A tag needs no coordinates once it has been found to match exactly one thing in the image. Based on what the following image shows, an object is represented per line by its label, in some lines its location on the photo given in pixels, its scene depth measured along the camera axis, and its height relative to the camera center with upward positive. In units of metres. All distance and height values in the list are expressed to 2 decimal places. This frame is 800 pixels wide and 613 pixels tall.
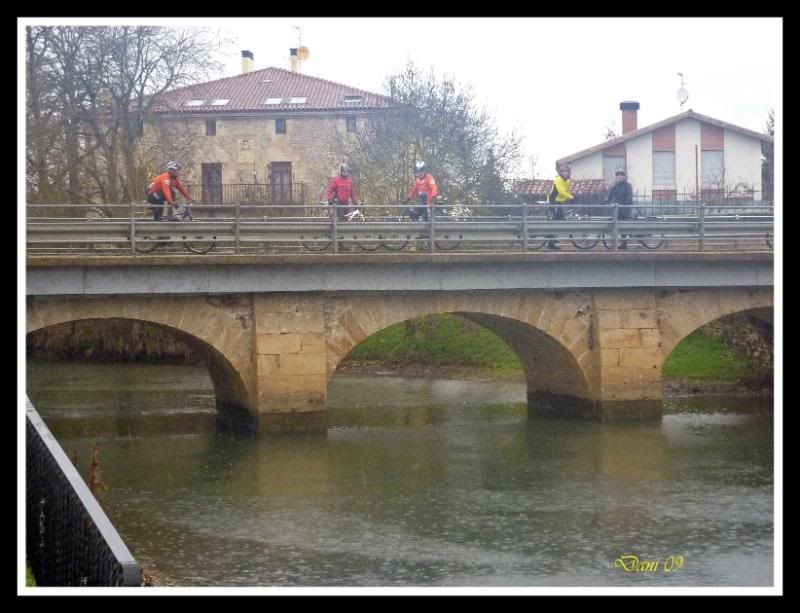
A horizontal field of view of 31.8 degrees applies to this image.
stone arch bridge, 22.22 -1.18
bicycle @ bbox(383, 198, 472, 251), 23.58 -0.08
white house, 44.72 +2.53
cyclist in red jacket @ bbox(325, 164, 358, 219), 24.91 +0.84
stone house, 49.81 +3.84
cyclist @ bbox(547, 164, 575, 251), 26.02 +0.78
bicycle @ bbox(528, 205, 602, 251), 24.66 -0.11
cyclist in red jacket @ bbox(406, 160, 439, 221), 24.95 +0.85
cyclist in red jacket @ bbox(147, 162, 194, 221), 23.81 +0.80
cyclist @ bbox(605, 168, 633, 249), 25.38 +0.74
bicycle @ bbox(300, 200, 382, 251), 23.33 -0.06
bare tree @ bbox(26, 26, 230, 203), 34.88 +3.71
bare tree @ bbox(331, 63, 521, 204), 38.41 +2.43
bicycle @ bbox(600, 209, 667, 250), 24.84 -0.08
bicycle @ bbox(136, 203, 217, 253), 22.41 -0.09
